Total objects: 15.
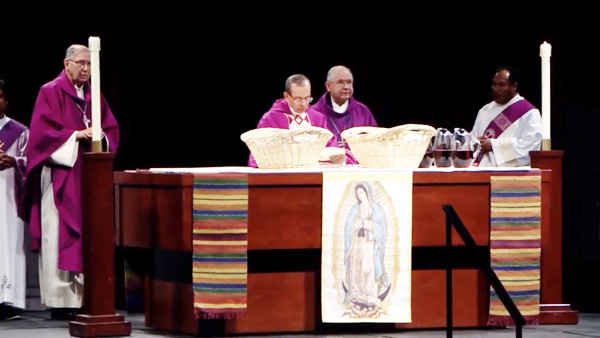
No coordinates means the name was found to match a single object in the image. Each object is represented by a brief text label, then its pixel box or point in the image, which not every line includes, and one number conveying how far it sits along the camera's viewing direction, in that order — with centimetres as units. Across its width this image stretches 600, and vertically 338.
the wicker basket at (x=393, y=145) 1645
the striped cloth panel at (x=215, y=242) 1566
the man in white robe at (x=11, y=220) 1828
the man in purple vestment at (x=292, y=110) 1791
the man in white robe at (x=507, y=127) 1905
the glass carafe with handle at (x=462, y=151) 1698
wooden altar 1595
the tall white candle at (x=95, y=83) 1581
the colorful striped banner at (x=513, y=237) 1641
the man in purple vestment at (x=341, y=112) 1997
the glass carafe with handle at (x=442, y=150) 1700
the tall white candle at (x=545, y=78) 1686
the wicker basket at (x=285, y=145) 1637
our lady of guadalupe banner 1605
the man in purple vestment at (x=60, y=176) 1756
